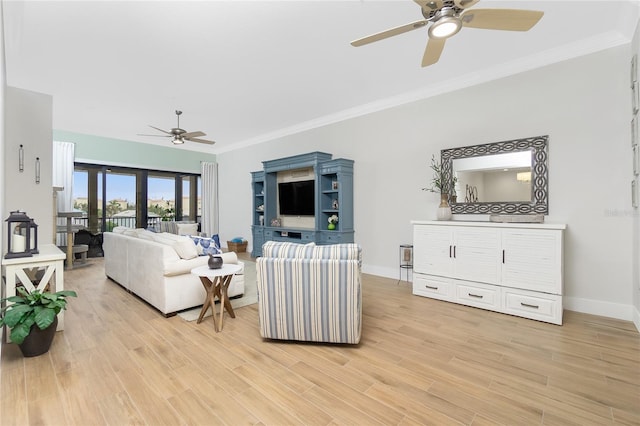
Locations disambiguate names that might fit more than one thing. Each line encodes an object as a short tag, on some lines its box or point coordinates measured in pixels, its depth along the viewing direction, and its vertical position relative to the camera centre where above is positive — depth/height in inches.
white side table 96.0 -18.9
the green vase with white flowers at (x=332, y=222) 206.1 -6.6
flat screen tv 223.0 +12.3
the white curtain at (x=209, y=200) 323.6 +14.7
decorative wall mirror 132.2 +17.6
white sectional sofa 121.6 -25.8
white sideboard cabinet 114.1 -23.3
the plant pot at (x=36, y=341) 87.1 -38.7
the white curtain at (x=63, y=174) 237.0 +32.1
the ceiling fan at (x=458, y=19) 74.2 +51.6
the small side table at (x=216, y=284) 109.4 -28.4
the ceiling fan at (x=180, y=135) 183.0 +50.4
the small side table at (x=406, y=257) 172.0 -27.2
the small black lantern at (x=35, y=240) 103.9 -9.6
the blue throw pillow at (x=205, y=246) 136.9 -15.5
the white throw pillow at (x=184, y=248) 126.3 -15.2
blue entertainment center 200.8 +10.2
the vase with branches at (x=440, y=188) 151.3 +13.7
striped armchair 90.4 -24.8
